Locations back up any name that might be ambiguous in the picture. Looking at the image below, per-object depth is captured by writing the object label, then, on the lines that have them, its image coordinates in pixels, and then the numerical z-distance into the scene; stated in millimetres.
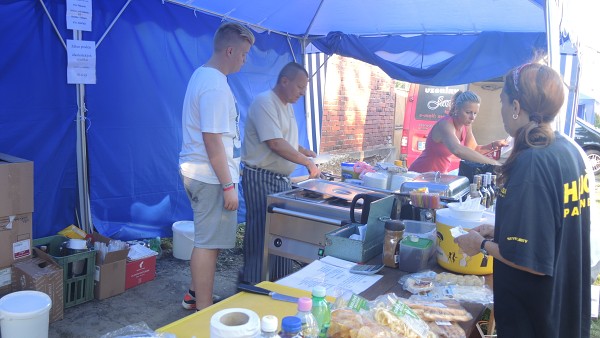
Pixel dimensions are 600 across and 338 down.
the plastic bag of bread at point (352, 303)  1392
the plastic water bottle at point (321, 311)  1256
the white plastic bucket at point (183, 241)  4258
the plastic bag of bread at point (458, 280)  1781
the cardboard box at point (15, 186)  2848
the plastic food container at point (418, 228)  2149
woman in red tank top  3693
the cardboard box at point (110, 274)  3361
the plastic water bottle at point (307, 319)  1190
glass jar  1963
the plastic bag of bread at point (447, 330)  1354
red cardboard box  3609
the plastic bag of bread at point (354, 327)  1207
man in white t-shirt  2584
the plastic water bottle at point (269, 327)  1057
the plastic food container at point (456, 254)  1896
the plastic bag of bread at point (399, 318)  1263
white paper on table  1708
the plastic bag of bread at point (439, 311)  1438
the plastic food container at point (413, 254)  1913
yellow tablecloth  1354
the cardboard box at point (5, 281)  2938
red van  7453
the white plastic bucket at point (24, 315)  2365
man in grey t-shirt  3094
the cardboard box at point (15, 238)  2922
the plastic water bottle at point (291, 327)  1104
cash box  2014
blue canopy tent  3455
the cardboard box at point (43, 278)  2891
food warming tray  2682
